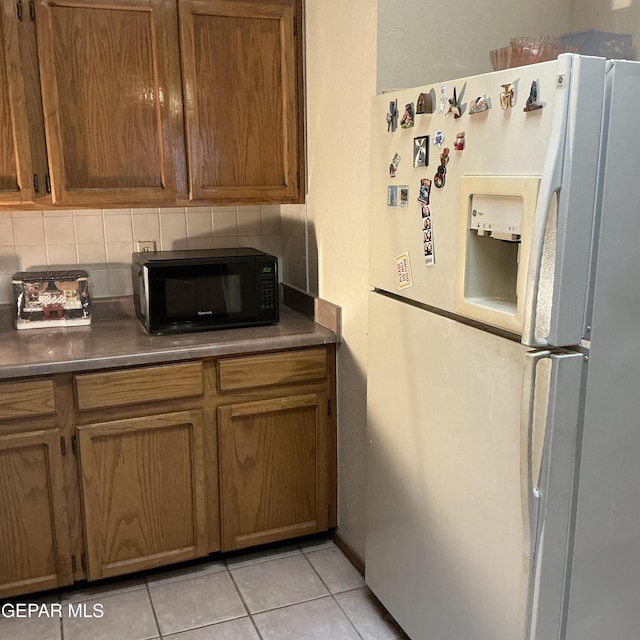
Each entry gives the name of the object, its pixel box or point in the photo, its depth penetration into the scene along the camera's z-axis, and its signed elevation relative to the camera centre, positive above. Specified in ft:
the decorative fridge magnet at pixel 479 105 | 4.73 +0.39
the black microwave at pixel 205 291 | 7.91 -1.48
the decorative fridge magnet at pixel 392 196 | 6.05 -0.30
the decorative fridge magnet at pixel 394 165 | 5.97 -0.03
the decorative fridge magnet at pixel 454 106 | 5.07 +0.40
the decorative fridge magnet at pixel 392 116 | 5.95 +0.39
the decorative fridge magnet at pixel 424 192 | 5.51 -0.24
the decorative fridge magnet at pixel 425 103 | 5.43 +0.46
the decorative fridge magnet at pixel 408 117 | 5.69 +0.36
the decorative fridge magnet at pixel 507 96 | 4.49 +0.42
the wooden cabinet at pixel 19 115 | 7.16 +0.51
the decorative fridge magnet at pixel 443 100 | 5.20 +0.46
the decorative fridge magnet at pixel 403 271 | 5.96 -0.94
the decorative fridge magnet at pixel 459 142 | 5.05 +0.14
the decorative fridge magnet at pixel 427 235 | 5.54 -0.59
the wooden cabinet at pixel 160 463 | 7.19 -3.29
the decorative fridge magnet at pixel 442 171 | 5.26 -0.07
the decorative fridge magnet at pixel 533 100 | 4.28 +0.38
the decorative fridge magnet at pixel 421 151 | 5.51 +0.08
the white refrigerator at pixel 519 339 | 4.31 -1.27
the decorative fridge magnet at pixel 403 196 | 5.86 -0.29
